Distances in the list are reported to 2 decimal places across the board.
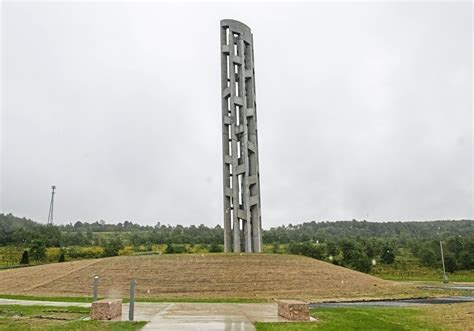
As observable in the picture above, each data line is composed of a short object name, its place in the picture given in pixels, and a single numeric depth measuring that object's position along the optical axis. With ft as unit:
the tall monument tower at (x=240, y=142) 129.70
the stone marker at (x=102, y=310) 42.01
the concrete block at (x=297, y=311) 42.75
